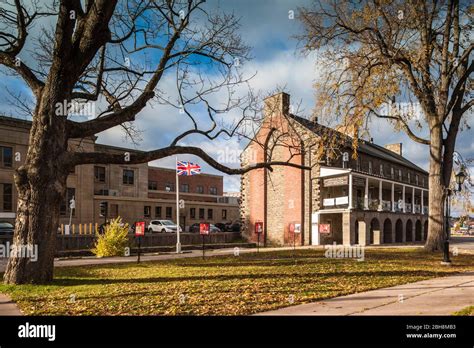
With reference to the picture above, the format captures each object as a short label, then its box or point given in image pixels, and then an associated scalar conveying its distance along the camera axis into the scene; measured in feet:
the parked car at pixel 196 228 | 139.70
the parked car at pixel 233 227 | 154.49
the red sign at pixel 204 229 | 59.57
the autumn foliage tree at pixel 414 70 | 61.57
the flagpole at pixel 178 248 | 74.23
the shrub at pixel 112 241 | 65.26
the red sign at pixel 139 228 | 52.85
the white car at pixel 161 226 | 135.64
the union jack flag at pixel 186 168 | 80.64
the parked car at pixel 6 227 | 92.92
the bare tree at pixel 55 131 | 32.83
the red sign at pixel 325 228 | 79.59
